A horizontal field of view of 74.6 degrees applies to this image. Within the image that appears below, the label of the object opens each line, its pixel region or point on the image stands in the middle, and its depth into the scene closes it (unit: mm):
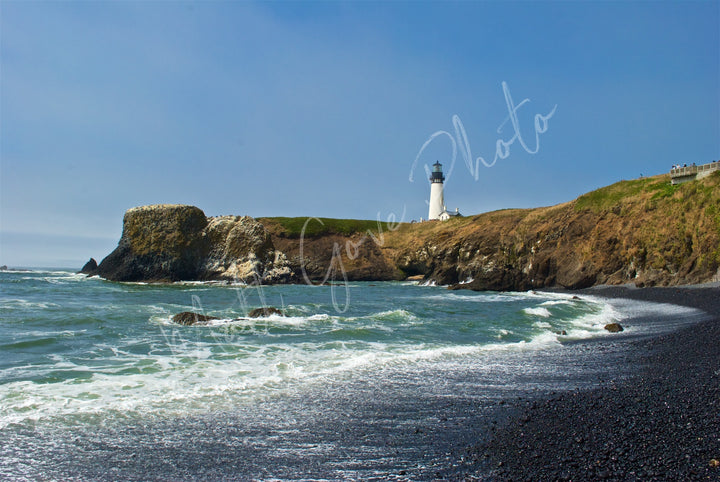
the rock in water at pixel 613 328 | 16469
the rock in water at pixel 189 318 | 19281
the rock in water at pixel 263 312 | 21500
